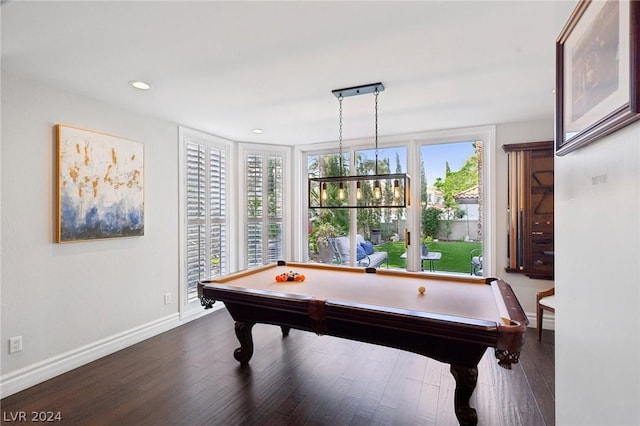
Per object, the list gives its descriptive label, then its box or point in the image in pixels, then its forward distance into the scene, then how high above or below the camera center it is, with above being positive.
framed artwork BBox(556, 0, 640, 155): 0.72 +0.39
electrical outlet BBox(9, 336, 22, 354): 2.44 -1.06
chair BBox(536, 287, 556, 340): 3.22 -0.98
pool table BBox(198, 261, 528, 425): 1.73 -0.65
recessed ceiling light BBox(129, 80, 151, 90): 2.62 +1.10
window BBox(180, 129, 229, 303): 4.09 +0.05
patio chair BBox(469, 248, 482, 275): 4.16 -0.68
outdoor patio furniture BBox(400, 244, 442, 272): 4.35 -0.63
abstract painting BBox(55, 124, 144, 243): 2.77 +0.26
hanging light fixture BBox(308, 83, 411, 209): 2.61 +0.27
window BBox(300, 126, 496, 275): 4.09 +0.11
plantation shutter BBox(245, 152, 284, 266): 4.92 +0.07
